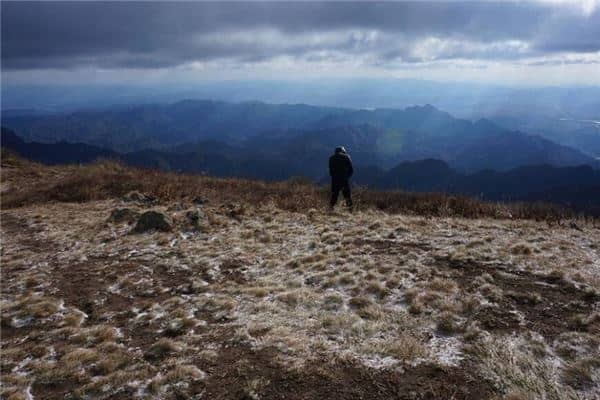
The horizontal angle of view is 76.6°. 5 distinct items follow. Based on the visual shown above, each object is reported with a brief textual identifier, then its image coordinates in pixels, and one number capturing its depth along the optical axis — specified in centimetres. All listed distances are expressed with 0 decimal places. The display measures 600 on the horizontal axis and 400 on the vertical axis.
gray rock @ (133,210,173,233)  1529
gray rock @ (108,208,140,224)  1680
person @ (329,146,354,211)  1764
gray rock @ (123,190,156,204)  2027
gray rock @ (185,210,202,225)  1579
